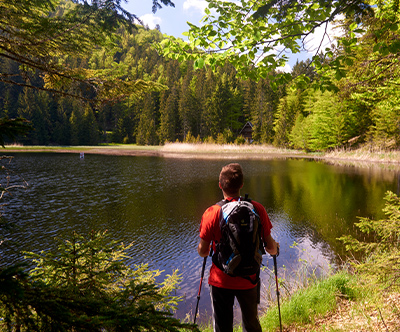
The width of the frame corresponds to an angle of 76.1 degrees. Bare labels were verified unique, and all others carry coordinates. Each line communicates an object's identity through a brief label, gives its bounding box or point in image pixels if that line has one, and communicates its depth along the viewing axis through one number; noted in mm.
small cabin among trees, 72000
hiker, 2422
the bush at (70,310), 1232
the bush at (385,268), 3154
